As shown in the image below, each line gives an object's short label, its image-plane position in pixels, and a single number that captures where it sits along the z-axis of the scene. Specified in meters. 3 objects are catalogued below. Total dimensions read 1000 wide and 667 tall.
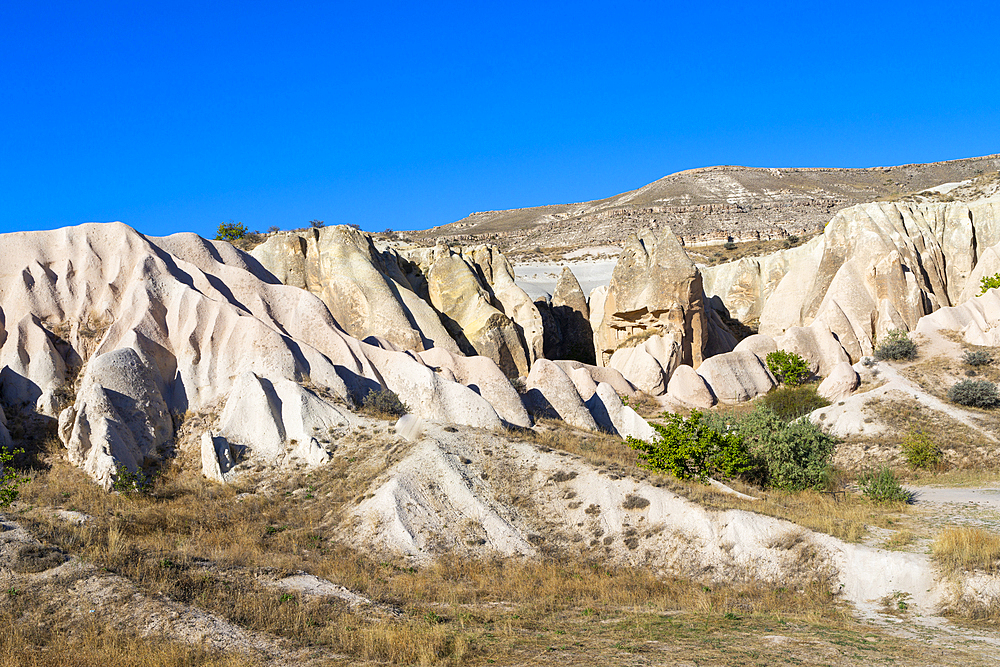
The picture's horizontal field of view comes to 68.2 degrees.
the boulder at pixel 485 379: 21.34
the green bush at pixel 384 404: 19.67
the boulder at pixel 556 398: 22.80
